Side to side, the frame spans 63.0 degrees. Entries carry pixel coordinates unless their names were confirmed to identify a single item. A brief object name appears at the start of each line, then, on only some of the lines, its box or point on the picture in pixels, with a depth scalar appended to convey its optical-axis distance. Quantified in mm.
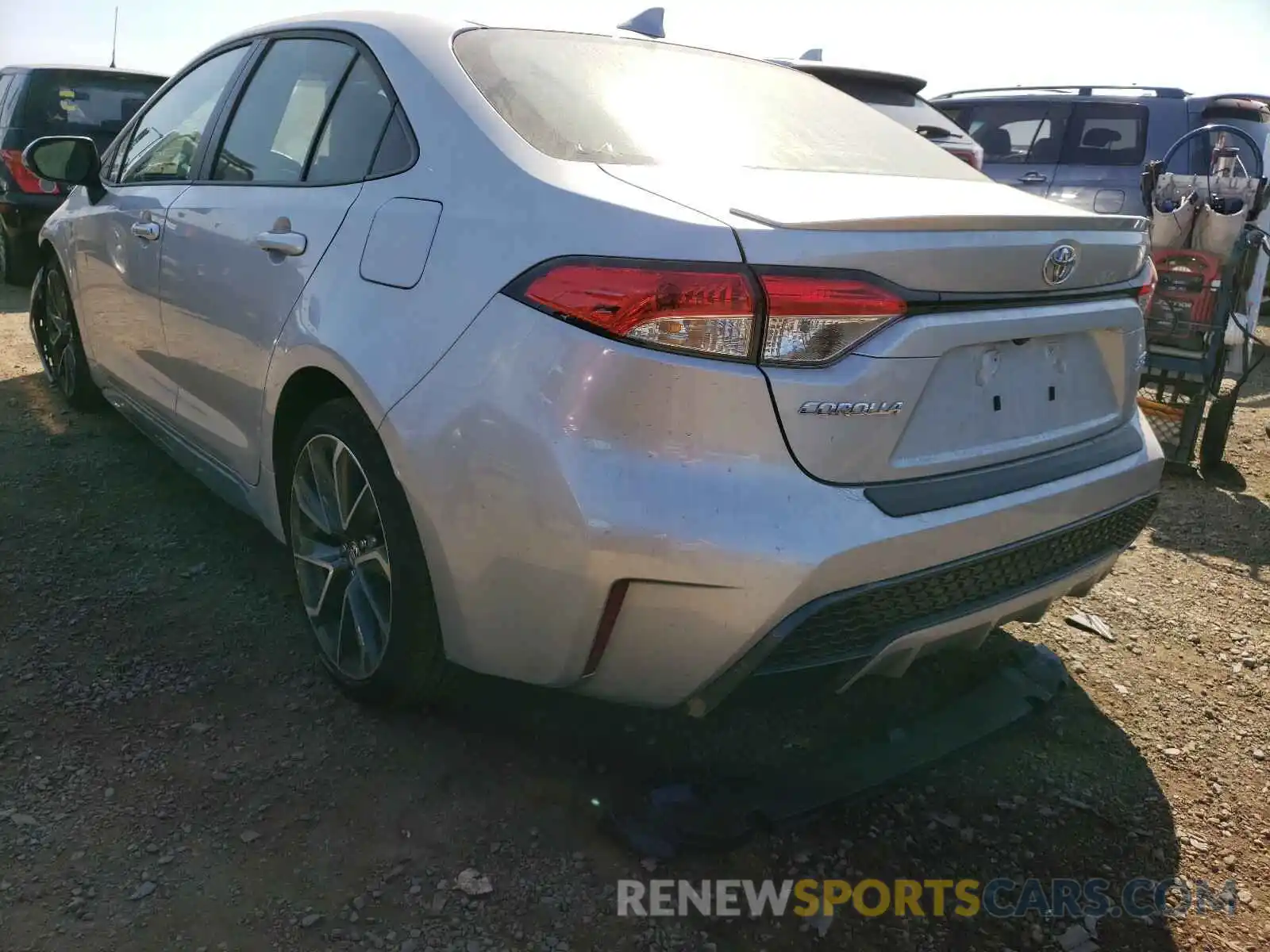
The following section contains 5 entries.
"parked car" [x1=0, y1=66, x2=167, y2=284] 7496
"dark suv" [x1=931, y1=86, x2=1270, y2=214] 7953
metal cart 4598
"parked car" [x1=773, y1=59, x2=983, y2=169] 6227
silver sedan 1716
